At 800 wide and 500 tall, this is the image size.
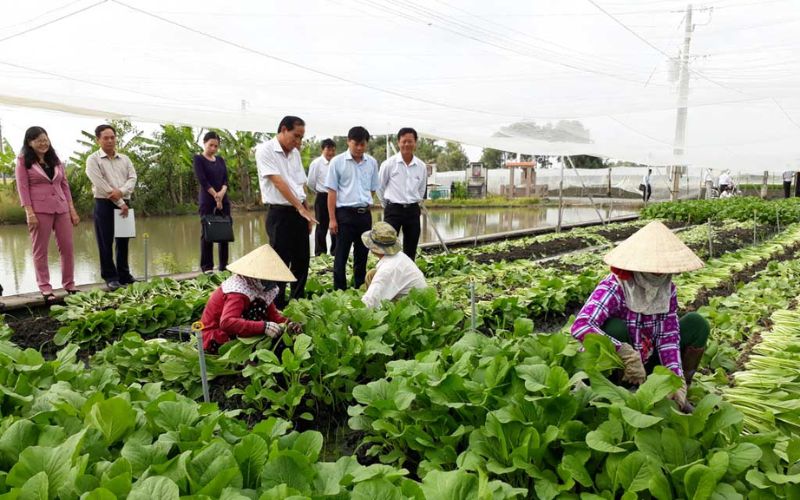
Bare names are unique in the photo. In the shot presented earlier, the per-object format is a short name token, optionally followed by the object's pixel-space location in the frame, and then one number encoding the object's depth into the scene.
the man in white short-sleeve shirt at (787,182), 20.78
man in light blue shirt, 4.81
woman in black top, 5.81
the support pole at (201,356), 2.25
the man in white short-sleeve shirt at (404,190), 5.38
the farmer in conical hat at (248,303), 2.95
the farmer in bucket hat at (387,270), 3.58
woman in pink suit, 4.69
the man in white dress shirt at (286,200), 4.27
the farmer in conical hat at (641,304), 2.26
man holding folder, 5.18
